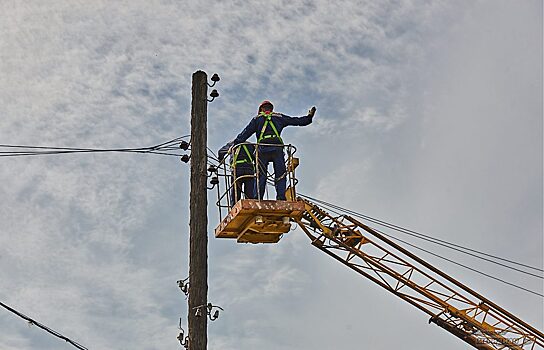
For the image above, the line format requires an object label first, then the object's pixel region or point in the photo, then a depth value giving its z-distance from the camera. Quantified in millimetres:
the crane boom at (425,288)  16891
